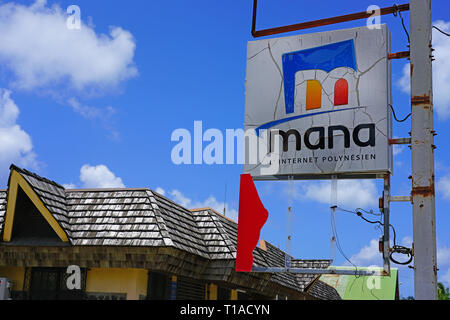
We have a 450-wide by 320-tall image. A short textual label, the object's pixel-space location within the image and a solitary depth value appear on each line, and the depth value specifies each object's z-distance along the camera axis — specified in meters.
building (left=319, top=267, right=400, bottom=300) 33.84
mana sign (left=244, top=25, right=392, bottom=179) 9.82
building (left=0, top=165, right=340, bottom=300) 12.66
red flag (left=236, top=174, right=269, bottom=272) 10.55
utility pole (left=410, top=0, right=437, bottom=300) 7.79
